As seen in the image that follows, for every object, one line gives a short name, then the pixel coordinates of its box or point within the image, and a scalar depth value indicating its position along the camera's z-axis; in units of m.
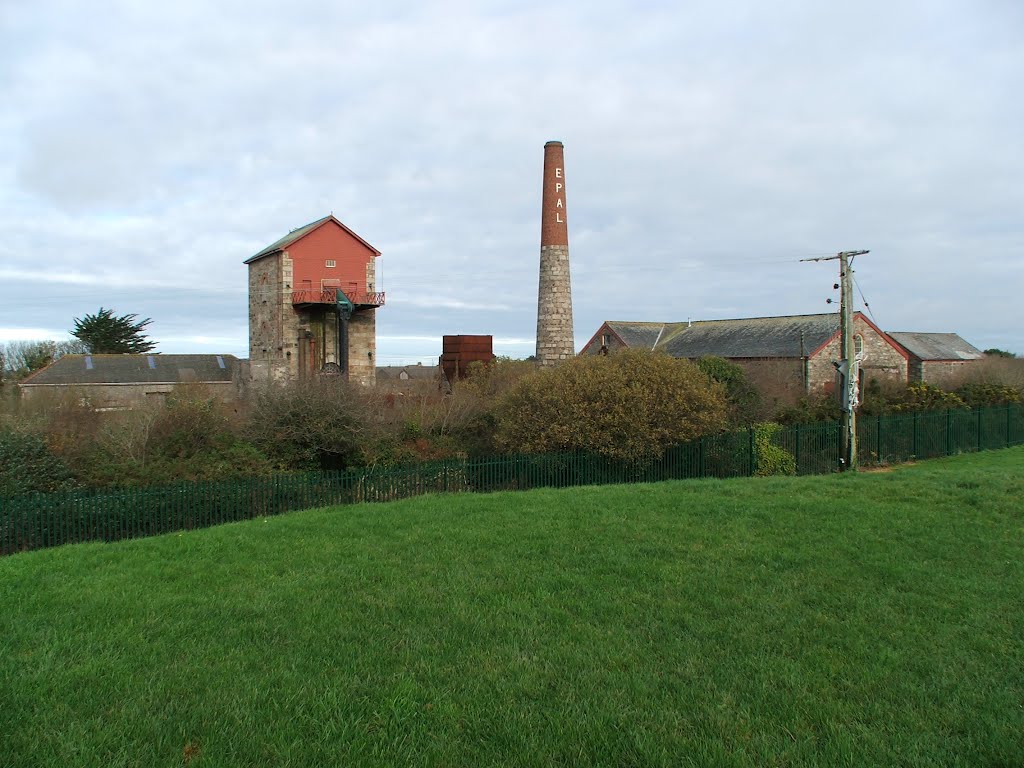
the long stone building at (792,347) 34.97
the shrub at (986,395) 29.49
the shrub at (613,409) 16.64
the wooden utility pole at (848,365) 17.98
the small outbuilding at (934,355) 47.56
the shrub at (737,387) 22.56
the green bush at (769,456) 18.88
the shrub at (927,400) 26.86
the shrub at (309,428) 15.88
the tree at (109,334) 52.62
